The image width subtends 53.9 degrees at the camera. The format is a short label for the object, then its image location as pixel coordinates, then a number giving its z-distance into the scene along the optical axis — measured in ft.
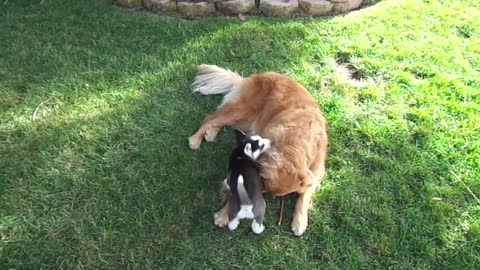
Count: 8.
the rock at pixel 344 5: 15.21
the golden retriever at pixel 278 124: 8.61
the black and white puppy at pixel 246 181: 8.04
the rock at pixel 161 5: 14.62
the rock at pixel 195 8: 14.56
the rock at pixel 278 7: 14.84
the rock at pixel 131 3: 14.83
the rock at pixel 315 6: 14.97
